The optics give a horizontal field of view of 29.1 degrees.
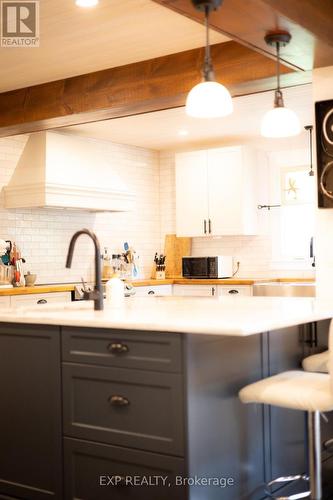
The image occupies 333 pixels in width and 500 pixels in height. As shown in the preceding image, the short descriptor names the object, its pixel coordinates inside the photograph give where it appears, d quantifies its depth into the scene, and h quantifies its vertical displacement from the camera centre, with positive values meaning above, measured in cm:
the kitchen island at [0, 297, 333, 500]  253 -63
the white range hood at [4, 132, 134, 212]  610 +81
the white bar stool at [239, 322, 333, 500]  260 -59
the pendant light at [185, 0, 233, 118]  271 +68
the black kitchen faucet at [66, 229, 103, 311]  328 -14
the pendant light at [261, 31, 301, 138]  315 +68
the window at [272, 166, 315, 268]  718 +41
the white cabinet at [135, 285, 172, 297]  683 -36
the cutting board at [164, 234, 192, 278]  791 +7
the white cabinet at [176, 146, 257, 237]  711 +73
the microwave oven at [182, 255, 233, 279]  712 -11
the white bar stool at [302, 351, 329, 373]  332 -56
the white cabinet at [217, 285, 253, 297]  664 -35
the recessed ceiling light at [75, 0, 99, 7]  337 +135
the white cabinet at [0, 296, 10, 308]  533 -35
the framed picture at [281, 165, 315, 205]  716 +79
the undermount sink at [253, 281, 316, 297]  615 -33
